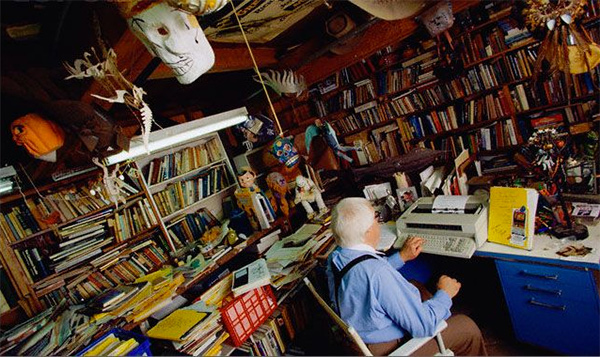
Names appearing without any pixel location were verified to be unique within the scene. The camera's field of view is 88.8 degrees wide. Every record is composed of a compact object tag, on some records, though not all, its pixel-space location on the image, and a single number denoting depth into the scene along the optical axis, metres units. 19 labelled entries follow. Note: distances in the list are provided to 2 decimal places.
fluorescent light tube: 2.53
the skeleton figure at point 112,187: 2.46
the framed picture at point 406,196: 2.84
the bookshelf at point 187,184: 3.63
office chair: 1.56
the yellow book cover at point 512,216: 1.96
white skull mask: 1.12
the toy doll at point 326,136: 3.62
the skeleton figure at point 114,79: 1.49
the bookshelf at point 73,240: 2.71
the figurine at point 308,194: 3.47
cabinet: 1.78
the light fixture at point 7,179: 2.47
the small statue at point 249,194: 3.59
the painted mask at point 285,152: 3.45
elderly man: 1.62
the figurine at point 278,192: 3.70
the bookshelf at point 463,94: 3.28
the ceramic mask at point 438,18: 2.65
